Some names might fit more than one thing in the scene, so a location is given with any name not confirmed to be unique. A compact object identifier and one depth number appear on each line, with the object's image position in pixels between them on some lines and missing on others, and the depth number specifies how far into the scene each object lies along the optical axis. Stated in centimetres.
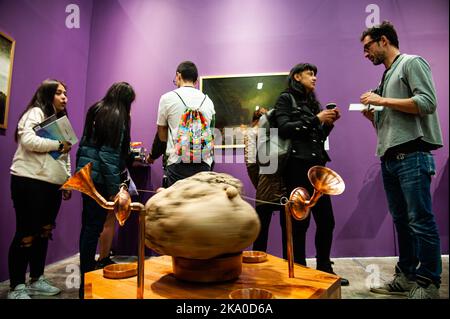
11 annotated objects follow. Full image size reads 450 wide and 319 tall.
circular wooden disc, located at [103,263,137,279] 76
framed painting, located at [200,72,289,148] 275
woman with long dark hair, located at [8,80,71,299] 158
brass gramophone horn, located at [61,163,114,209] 69
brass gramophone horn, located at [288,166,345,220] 73
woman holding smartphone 154
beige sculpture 58
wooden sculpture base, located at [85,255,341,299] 64
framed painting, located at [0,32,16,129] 169
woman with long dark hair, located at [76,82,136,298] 158
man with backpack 148
